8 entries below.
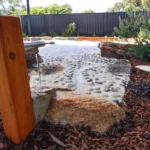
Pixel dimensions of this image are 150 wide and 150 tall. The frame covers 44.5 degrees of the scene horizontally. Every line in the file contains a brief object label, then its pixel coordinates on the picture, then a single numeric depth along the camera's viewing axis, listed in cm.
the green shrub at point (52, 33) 1071
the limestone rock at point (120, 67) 293
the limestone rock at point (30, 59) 352
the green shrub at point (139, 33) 357
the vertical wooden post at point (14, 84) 110
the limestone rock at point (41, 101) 140
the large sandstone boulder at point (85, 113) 145
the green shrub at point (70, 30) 1035
